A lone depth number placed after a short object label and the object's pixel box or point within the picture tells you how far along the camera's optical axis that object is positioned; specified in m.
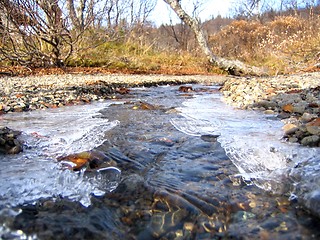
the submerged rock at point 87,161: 1.58
